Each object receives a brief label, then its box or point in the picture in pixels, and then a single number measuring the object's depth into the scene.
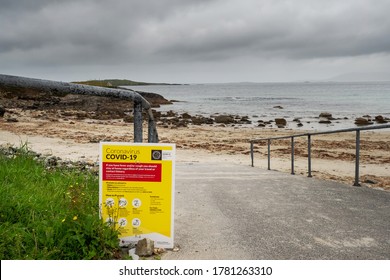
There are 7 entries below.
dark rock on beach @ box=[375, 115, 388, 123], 34.56
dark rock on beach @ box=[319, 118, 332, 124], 34.12
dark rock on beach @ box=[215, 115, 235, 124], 34.78
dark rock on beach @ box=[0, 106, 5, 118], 28.44
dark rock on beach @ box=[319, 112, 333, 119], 38.88
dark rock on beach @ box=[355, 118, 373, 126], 33.40
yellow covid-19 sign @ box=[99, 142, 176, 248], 2.88
